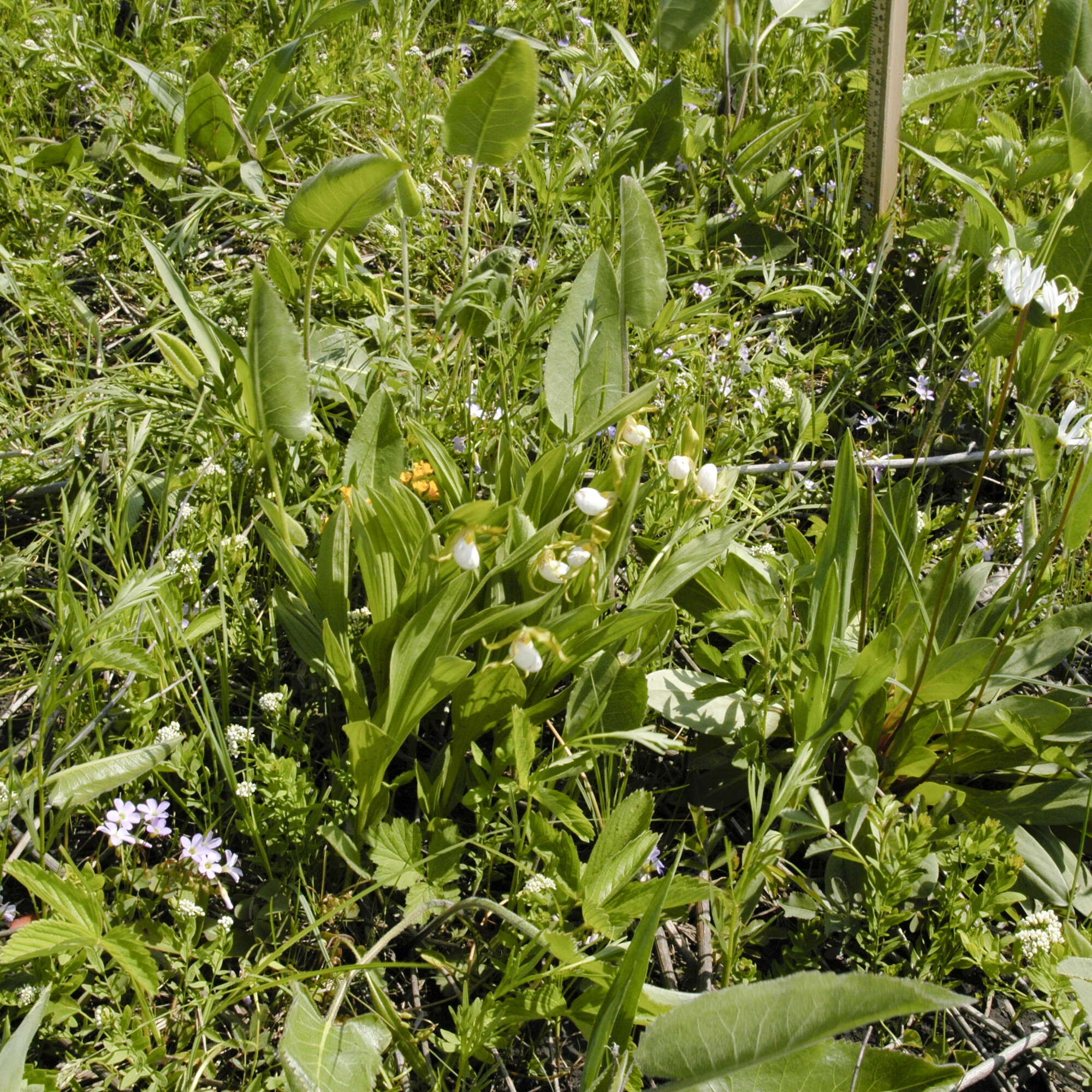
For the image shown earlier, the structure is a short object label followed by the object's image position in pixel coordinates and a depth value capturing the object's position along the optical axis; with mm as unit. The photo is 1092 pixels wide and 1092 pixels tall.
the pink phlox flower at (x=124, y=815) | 1342
